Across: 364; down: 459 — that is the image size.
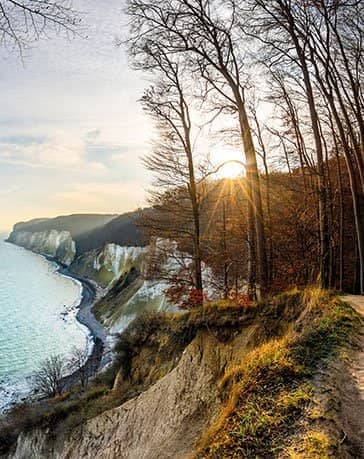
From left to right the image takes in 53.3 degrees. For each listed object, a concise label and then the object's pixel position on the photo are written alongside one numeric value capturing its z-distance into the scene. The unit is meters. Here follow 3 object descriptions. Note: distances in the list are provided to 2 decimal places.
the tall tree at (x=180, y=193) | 12.21
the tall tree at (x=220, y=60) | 8.23
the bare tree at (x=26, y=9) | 3.03
